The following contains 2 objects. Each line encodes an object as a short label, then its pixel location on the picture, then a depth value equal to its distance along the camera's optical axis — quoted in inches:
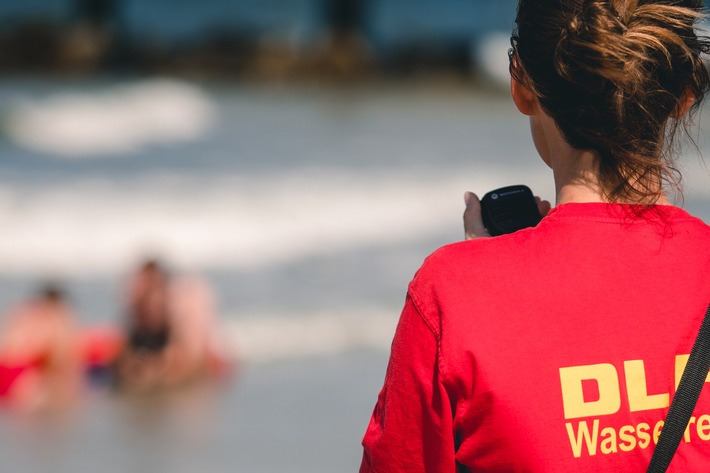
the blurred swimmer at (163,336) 532.7
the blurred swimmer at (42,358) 490.6
